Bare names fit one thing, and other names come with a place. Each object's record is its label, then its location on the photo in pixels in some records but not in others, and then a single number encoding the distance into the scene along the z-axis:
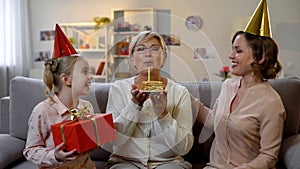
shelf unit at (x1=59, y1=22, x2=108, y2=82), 4.55
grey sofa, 1.79
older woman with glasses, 1.46
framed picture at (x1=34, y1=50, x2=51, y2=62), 4.83
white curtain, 4.12
